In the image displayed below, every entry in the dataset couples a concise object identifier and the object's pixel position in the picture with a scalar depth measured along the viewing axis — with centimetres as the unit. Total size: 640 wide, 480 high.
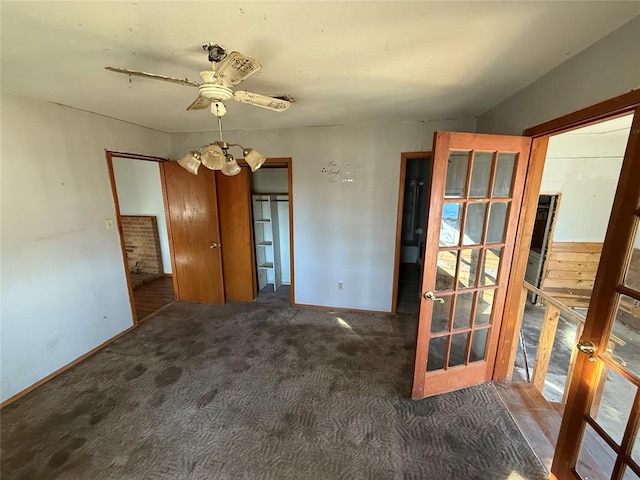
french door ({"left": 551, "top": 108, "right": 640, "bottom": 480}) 109
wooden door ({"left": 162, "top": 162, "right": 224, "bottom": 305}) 345
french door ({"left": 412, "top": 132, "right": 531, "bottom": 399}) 173
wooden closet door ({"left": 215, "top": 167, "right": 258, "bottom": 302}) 351
